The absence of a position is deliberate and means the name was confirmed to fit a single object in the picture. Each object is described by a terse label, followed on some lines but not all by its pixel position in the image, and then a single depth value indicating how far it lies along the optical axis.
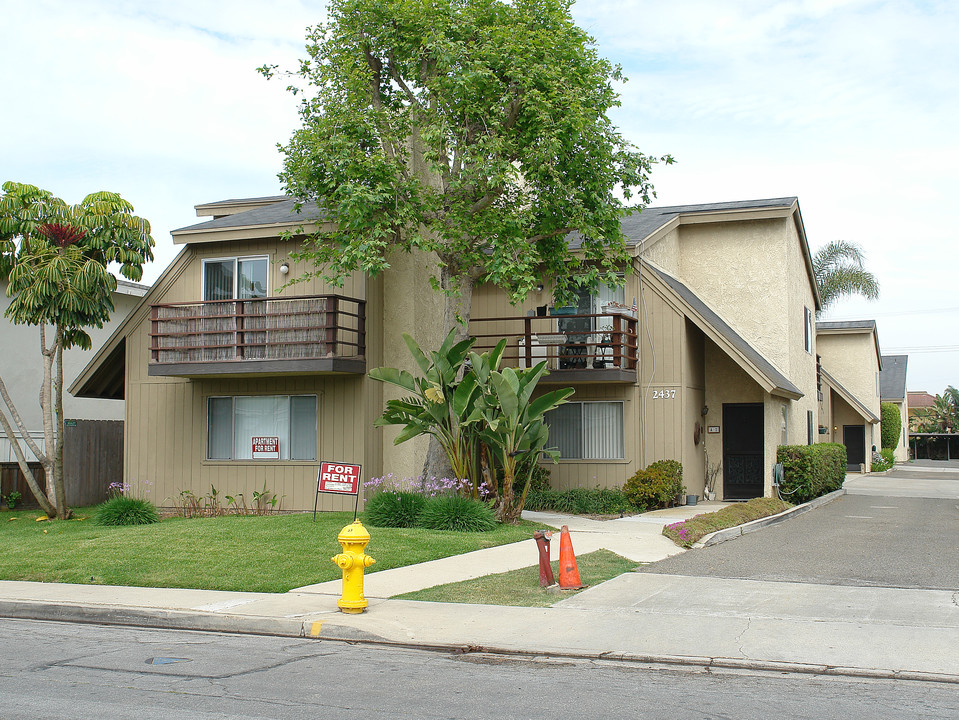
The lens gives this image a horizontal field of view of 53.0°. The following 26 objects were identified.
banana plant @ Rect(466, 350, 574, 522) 15.46
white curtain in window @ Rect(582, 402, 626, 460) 20.88
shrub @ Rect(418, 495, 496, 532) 15.16
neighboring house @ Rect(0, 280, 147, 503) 26.25
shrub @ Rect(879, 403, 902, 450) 53.47
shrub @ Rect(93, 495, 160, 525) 17.19
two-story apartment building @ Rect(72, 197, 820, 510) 19.39
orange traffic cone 10.53
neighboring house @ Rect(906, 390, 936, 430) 108.35
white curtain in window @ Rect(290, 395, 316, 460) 19.77
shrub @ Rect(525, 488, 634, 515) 19.06
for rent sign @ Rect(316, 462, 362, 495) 16.34
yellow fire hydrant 9.43
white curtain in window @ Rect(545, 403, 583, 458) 21.11
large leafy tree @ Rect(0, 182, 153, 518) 18.61
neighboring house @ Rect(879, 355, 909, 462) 58.88
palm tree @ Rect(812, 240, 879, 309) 41.06
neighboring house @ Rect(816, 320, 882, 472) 40.19
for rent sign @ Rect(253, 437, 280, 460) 20.02
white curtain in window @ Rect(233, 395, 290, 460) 20.06
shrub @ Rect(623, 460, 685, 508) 19.44
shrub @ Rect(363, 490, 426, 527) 15.70
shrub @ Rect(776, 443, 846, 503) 21.66
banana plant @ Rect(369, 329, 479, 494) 15.91
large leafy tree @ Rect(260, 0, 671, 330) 16.50
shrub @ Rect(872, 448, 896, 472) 43.87
